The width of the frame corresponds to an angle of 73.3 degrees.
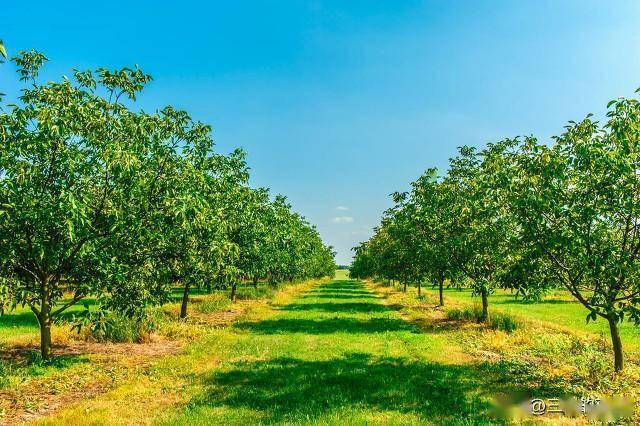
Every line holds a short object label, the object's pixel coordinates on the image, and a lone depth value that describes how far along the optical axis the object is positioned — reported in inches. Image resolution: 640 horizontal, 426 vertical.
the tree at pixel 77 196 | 457.4
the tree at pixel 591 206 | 427.5
